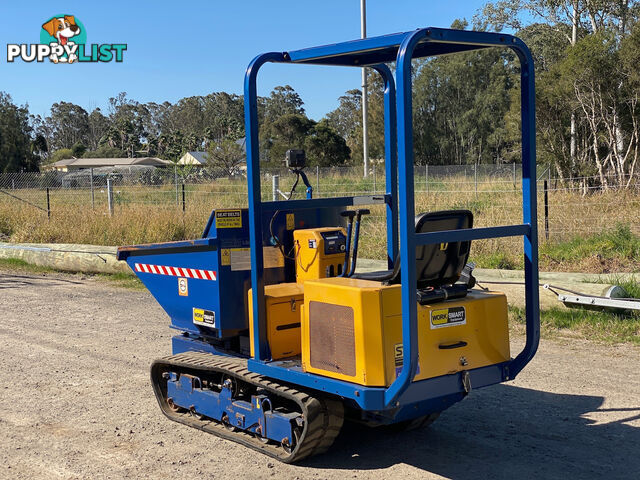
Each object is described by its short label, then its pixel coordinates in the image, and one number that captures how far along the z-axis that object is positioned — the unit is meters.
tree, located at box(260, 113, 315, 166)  57.06
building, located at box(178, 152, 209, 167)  78.12
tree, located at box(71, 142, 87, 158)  98.99
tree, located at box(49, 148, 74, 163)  97.88
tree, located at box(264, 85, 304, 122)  76.62
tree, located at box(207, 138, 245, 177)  54.06
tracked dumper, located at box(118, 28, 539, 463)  4.24
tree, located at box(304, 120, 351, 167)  56.84
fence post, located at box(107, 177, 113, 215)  17.83
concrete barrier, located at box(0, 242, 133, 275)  13.34
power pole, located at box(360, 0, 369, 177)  22.35
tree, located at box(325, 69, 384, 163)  54.44
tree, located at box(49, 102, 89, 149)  108.56
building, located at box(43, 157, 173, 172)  84.38
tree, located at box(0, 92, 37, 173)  55.22
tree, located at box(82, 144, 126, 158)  96.50
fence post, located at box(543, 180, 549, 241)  11.70
